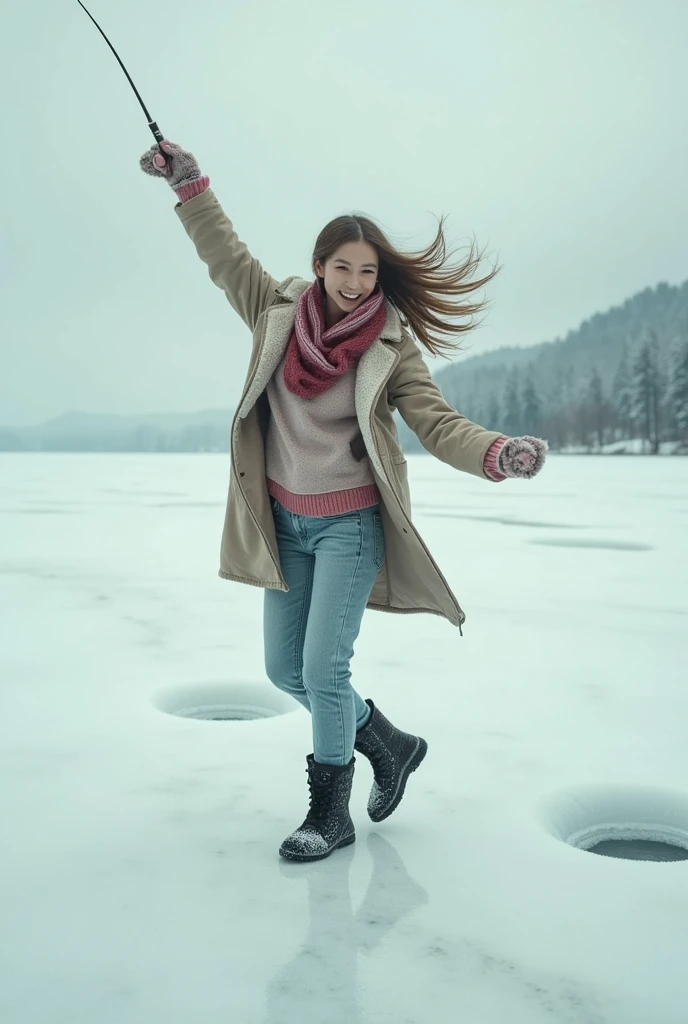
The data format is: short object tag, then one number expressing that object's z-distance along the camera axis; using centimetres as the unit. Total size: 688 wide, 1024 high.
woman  243
